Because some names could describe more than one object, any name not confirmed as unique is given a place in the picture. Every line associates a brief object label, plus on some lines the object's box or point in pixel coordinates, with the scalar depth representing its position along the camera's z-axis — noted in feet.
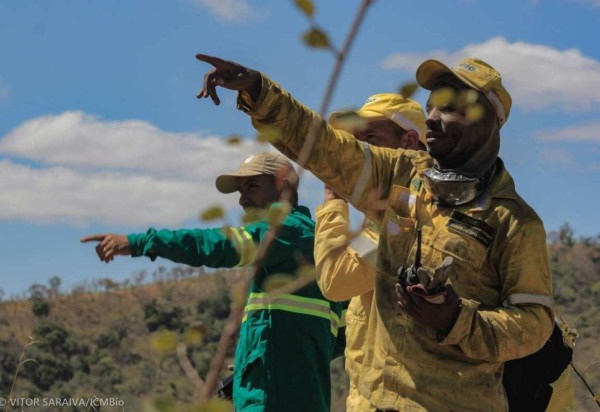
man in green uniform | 21.82
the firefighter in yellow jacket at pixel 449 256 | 17.02
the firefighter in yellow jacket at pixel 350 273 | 18.64
